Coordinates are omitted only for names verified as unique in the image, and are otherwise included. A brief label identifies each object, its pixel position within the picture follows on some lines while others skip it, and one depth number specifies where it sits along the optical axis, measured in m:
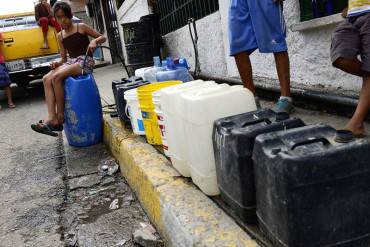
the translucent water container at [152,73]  4.66
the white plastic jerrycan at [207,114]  1.94
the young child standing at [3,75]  8.73
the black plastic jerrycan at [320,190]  1.27
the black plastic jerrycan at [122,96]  3.89
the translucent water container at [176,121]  2.28
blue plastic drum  4.31
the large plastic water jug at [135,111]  3.48
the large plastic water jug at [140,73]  4.94
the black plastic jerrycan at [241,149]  1.64
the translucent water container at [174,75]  4.33
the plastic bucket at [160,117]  2.69
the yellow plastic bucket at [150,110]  3.07
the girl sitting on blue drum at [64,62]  4.34
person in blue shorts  3.11
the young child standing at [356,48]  2.29
